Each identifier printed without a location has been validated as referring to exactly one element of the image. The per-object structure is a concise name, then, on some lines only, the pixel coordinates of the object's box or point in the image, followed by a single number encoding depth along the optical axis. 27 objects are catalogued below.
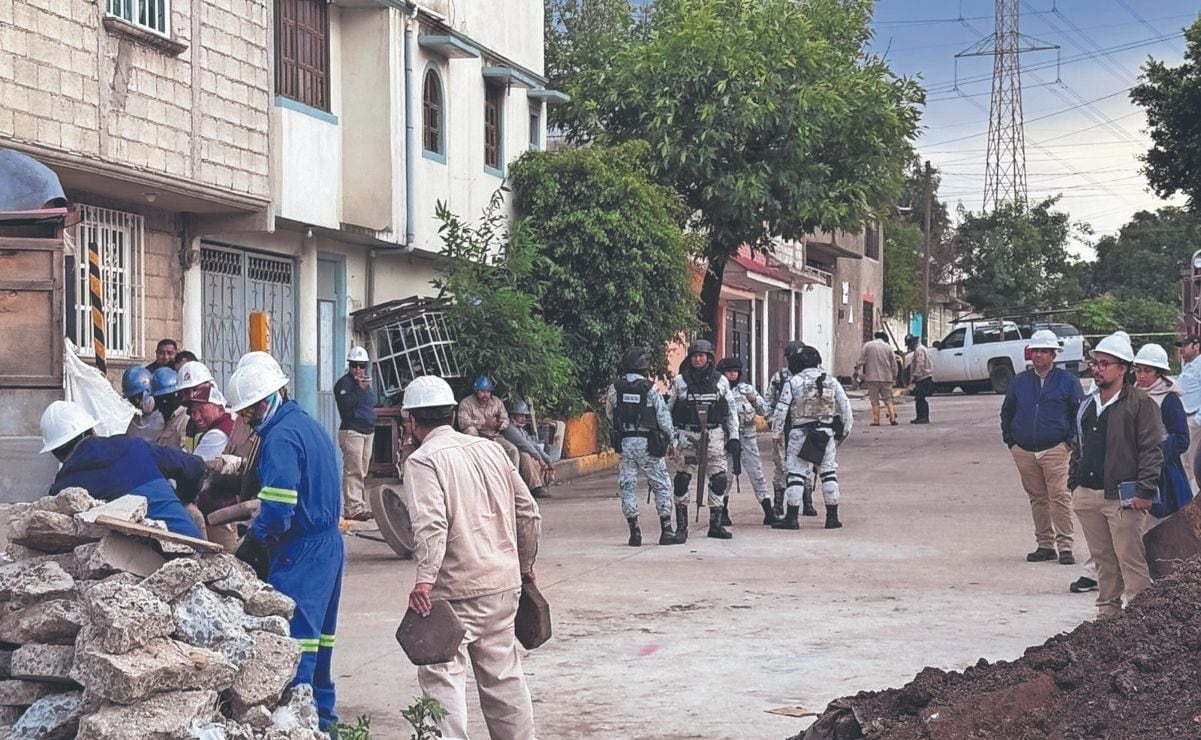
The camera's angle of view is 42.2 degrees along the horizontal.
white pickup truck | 39.28
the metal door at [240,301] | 16.86
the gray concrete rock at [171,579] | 6.06
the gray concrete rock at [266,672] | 6.09
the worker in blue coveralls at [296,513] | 6.65
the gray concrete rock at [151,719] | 5.59
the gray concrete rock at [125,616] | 5.68
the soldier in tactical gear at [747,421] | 15.62
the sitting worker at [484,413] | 15.67
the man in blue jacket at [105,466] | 6.87
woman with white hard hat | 9.45
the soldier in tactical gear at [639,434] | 13.91
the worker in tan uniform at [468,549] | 6.29
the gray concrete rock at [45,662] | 6.04
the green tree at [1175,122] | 25.47
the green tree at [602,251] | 22.39
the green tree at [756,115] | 24.44
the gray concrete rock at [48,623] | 6.07
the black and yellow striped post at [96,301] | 14.20
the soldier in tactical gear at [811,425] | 15.03
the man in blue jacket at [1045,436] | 12.37
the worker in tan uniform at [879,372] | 29.17
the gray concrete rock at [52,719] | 5.91
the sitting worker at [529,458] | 16.47
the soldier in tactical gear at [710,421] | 14.36
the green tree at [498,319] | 18.89
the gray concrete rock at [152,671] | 5.61
